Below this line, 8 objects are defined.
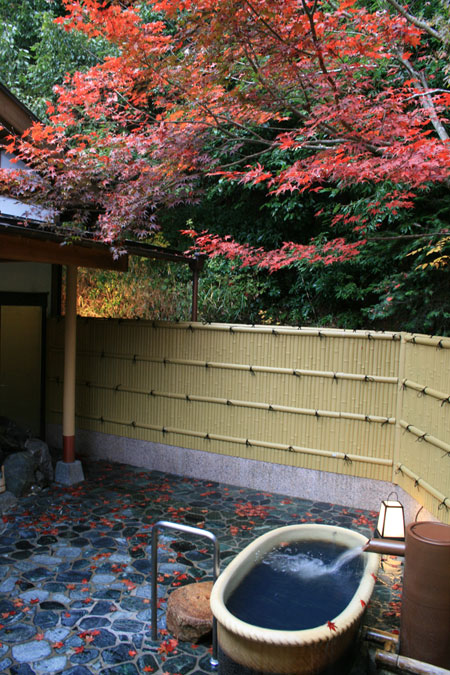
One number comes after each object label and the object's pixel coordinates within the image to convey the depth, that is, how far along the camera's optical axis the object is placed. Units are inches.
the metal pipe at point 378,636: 136.9
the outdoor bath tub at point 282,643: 118.8
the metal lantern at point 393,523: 176.6
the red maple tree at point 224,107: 213.2
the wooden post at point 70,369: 296.0
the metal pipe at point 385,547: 137.3
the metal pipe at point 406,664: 119.9
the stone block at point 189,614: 152.7
